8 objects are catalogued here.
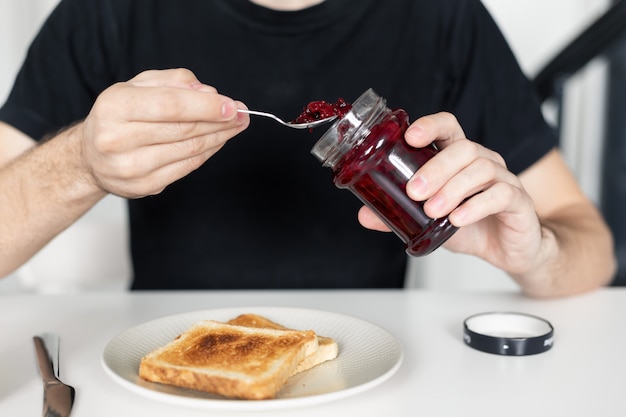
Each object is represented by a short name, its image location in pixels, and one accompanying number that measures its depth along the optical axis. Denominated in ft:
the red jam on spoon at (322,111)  3.36
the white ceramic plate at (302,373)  2.79
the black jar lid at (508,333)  3.58
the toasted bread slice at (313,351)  3.26
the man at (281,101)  5.49
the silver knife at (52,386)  2.94
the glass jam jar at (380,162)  3.17
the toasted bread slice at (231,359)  2.91
